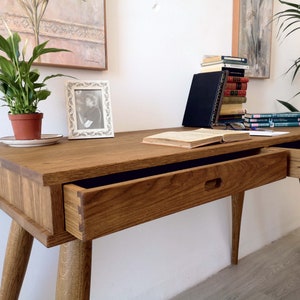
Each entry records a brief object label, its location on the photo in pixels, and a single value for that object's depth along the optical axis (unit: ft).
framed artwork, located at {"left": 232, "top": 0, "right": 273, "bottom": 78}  4.87
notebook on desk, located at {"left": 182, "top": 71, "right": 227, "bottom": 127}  3.76
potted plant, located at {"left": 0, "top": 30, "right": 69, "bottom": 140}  2.34
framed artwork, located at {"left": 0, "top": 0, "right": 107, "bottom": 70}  2.85
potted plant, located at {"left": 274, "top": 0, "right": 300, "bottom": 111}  5.59
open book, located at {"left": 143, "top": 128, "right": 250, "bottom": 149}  2.31
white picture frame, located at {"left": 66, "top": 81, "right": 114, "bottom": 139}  2.95
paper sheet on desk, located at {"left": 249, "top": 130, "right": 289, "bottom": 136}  3.18
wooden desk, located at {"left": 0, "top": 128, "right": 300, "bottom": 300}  1.58
